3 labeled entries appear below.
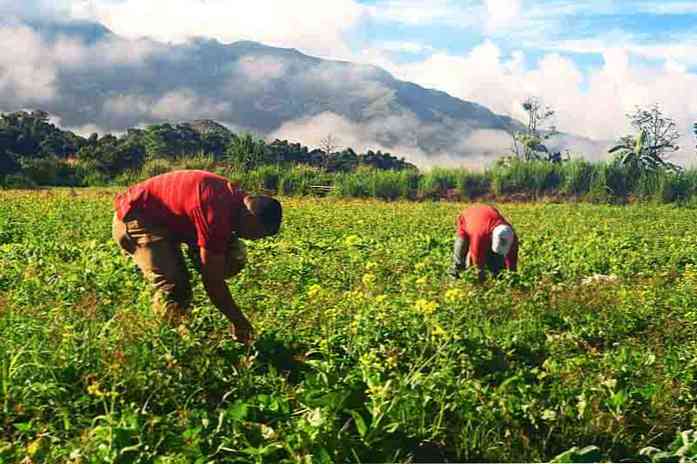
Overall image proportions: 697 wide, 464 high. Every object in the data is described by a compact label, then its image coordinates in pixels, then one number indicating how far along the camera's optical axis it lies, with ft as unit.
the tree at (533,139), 157.28
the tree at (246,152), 106.29
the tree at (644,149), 103.91
